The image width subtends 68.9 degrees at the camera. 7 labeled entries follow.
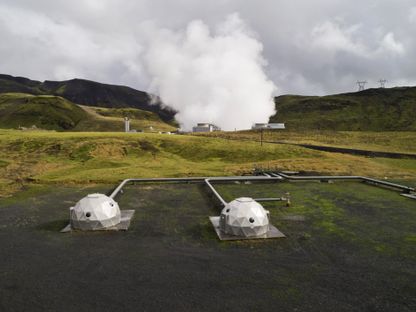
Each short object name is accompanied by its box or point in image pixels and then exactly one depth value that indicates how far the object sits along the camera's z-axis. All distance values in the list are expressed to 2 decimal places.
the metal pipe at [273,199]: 16.97
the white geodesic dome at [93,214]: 12.87
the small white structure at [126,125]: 84.94
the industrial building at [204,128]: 96.44
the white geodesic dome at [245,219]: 11.88
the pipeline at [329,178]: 24.59
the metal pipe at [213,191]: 16.41
